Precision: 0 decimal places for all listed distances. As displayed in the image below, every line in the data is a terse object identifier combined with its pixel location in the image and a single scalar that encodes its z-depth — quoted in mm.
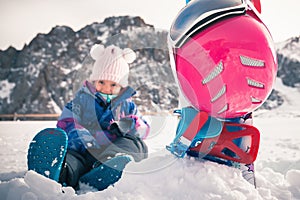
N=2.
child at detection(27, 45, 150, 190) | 1121
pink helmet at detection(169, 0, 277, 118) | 688
